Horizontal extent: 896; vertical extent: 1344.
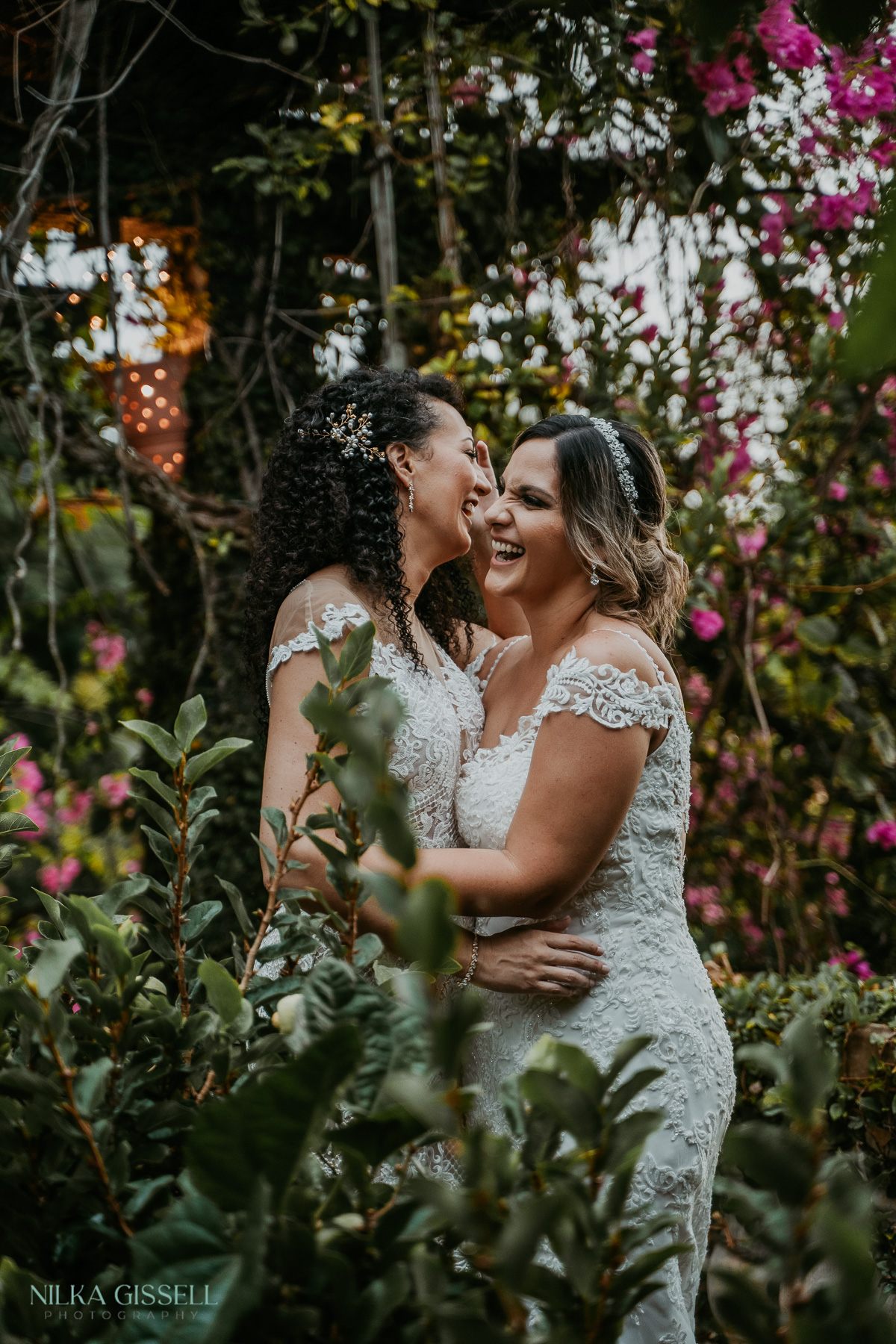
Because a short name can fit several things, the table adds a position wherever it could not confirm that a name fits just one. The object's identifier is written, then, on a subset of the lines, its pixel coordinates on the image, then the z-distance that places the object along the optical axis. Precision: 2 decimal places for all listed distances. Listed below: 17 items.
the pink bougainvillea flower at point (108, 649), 5.07
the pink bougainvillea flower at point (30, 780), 5.51
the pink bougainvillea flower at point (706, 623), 3.36
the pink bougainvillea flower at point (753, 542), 3.47
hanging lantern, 3.40
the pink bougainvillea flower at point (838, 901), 3.95
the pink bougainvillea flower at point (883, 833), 3.63
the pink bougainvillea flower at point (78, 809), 5.04
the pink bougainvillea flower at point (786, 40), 2.78
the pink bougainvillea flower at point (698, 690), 3.94
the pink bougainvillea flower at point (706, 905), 3.93
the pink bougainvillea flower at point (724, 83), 2.93
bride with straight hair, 1.64
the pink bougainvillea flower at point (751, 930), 4.11
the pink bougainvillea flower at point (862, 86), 2.89
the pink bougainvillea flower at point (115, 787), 4.46
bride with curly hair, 1.96
